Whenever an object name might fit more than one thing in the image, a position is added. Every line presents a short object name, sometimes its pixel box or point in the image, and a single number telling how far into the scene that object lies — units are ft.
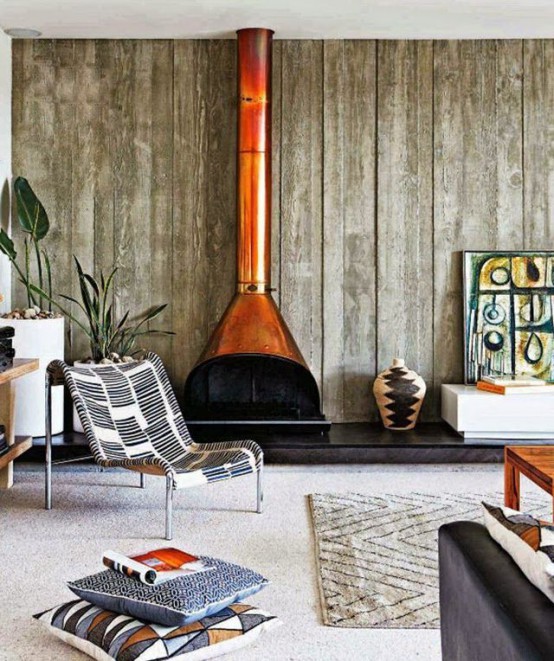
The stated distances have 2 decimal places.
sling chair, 12.00
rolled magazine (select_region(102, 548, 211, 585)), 8.52
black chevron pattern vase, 16.93
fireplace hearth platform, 15.66
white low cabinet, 16.08
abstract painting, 17.67
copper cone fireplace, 16.39
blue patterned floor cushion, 7.94
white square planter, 15.61
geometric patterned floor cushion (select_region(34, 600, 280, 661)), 7.71
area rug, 9.05
